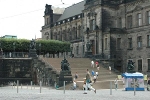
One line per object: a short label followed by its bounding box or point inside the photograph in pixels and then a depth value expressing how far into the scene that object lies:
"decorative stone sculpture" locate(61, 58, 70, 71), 42.06
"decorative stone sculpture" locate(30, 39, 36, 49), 59.02
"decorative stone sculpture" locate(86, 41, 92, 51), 60.02
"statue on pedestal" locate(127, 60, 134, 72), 41.36
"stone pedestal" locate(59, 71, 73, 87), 41.41
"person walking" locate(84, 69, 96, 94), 27.48
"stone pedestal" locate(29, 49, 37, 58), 58.52
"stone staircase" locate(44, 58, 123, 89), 41.25
